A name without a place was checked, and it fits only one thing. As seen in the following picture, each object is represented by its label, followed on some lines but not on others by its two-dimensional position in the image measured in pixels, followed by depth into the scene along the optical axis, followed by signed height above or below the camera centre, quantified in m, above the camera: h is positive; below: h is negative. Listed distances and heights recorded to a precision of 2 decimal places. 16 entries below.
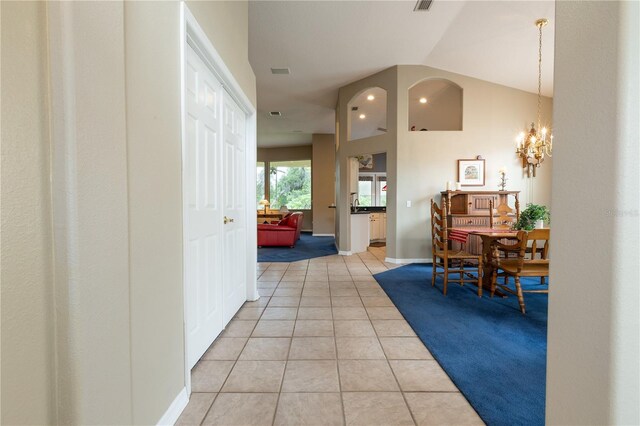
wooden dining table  3.22 -0.49
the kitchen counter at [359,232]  6.68 -0.75
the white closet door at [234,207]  2.53 -0.06
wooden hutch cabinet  4.95 -0.13
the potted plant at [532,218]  3.22 -0.20
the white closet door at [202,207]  1.80 -0.04
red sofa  7.43 -0.90
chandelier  4.32 +0.92
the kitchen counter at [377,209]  8.82 -0.26
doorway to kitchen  6.81 -0.04
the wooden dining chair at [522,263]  2.83 -0.67
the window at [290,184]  11.99 +0.71
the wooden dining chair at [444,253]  3.41 -0.68
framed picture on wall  5.47 +0.57
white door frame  1.57 +0.95
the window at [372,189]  11.42 +0.49
